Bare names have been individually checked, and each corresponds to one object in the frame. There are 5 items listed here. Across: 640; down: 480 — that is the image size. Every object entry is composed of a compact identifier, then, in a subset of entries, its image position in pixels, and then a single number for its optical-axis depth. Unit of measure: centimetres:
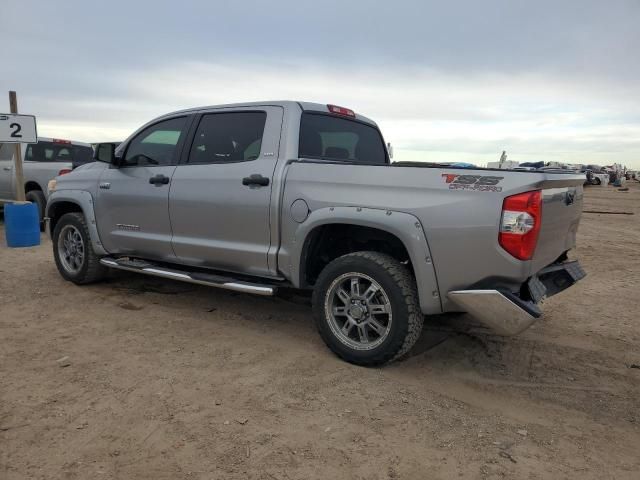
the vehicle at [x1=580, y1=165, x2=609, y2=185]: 4147
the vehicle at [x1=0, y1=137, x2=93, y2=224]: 1020
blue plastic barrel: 854
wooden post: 860
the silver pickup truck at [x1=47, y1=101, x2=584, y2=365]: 320
